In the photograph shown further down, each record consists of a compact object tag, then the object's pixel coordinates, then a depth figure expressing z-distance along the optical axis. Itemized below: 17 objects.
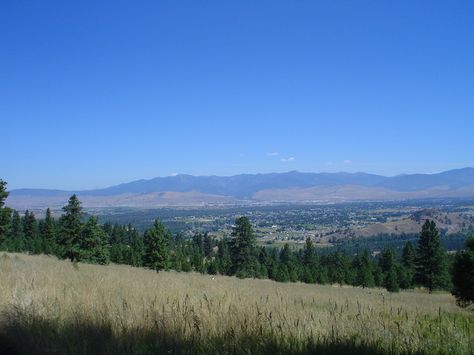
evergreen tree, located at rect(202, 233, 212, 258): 106.14
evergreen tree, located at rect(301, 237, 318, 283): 79.12
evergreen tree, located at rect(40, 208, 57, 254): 66.93
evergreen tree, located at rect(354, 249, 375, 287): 61.16
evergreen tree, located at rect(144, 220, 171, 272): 46.50
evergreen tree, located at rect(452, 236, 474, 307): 20.33
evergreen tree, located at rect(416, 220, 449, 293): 52.34
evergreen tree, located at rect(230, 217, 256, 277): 59.53
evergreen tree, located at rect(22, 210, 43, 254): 79.88
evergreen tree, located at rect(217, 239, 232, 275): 71.21
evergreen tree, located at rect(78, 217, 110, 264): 43.88
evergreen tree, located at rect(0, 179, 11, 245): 36.94
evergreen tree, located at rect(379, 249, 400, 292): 55.88
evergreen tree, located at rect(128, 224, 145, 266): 65.57
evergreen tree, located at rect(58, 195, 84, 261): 43.72
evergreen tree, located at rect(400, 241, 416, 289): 61.03
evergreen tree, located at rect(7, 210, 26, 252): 62.88
